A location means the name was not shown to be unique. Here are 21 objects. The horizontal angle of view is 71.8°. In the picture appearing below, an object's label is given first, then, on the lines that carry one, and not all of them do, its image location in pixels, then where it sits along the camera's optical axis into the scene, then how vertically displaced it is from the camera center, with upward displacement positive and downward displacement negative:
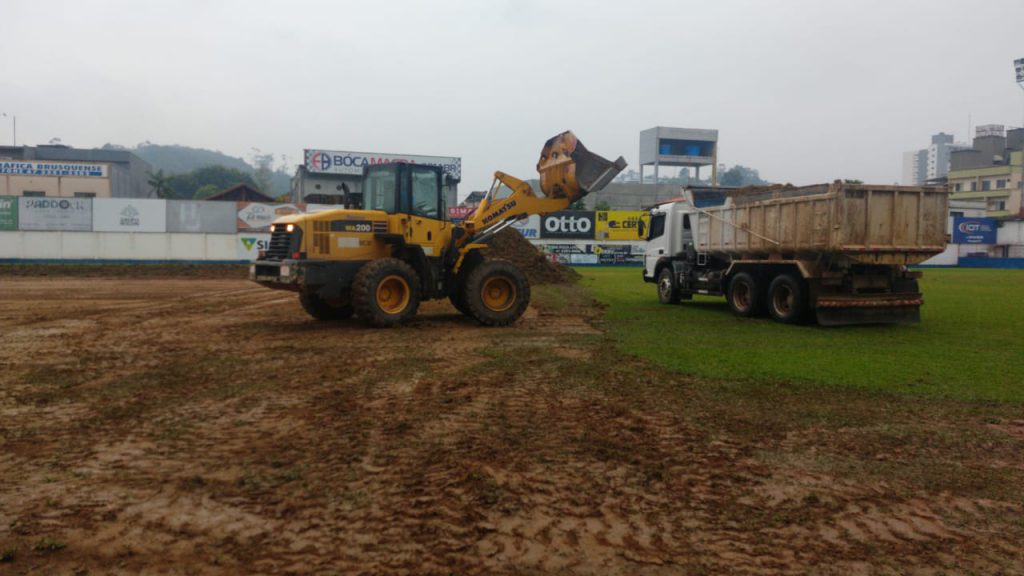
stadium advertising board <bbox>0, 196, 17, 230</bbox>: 36.47 +2.00
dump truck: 12.95 +0.26
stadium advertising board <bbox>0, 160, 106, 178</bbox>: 66.25 +7.87
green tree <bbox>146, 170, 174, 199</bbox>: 84.81 +8.18
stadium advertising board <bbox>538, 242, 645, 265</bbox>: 44.88 +0.38
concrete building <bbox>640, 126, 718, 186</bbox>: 83.50 +13.43
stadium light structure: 74.19 +20.79
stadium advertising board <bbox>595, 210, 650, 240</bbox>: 45.78 +2.30
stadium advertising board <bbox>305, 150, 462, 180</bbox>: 65.12 +8.86
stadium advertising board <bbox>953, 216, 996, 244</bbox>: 50.97 +2.49
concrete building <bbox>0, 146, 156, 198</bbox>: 66.25 +7.11
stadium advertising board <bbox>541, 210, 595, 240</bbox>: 44.97 +2.15
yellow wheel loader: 12.23 +0.17
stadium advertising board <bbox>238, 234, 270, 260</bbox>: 37.50 +0.44
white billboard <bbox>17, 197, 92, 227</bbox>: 36.88 +1.99
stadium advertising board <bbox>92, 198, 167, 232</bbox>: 37.69 +1.98
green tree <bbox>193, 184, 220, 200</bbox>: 98.00 +8.81
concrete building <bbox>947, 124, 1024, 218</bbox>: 83.94 +11.54
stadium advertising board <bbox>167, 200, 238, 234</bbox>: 38.34 +2.01
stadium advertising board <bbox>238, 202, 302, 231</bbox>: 39.00 +2.26
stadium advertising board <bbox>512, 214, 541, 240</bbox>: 44.81 +1.87
